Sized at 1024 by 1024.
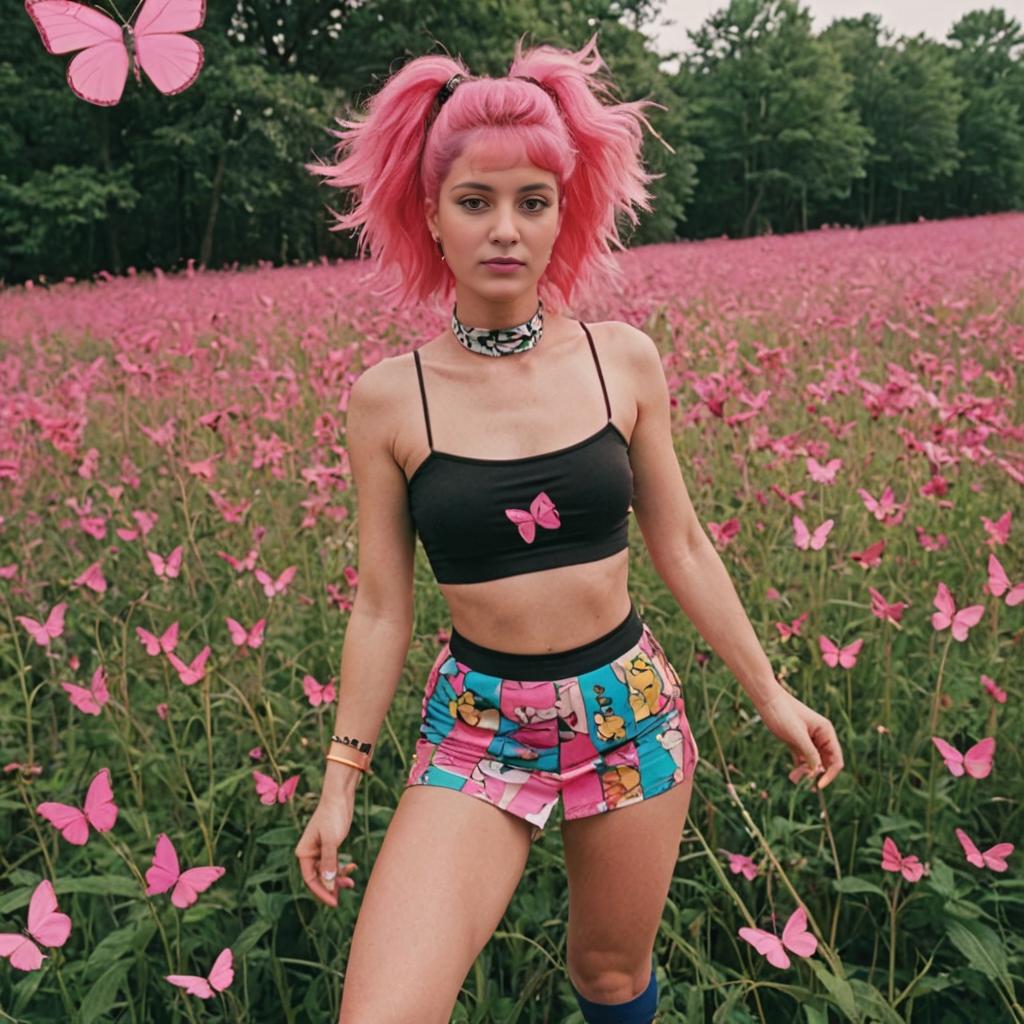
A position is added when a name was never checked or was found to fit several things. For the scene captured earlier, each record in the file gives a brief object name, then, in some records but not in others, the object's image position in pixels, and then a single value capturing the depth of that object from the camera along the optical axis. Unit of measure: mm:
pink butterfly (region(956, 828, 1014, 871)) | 1464
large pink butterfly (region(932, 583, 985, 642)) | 1621
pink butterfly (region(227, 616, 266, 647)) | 1777
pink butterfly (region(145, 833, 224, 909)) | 1251
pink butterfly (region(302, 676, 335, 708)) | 1806
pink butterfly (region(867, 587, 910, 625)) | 1730
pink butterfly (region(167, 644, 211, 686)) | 1622
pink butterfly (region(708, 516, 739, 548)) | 2068
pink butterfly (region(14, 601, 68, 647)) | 1748
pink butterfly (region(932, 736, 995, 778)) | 1482
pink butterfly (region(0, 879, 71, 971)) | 1136
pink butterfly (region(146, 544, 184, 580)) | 1970
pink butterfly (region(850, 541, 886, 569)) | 1771
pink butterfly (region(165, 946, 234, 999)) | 1207
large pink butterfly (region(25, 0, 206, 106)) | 592
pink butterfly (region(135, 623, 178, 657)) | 1711
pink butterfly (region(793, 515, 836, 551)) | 1873
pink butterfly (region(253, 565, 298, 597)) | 1984
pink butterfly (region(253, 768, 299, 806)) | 1585
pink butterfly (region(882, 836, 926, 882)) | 1534
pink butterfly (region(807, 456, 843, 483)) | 2105
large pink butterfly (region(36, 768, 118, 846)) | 1276
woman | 1258
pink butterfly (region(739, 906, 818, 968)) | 1287
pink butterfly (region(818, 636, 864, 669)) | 1763
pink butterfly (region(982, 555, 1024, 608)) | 1688
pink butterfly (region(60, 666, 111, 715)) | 1631
